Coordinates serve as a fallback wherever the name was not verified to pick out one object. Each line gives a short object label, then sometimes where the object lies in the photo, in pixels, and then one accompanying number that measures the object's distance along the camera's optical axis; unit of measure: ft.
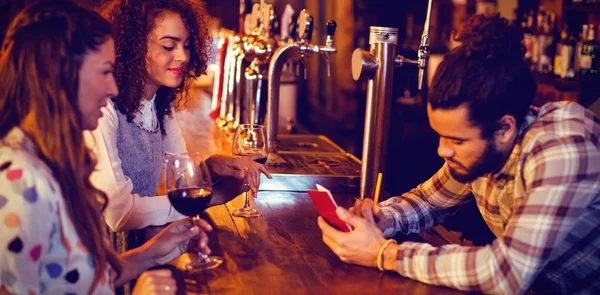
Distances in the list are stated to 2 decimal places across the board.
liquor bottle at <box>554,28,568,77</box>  14.59
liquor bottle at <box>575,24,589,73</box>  13.91
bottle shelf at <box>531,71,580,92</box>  13.62
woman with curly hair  7.52
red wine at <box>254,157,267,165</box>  6.93
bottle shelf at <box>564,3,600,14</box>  13.89
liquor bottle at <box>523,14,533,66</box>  16.16
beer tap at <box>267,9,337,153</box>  8.63
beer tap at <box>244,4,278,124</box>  10.07
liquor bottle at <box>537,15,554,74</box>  15.33
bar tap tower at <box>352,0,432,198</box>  7.01
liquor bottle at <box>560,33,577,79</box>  14.25
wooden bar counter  4.78
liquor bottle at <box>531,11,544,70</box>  15.84
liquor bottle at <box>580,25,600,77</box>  13.56
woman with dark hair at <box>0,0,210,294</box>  3.97
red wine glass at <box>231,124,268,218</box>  6.76
